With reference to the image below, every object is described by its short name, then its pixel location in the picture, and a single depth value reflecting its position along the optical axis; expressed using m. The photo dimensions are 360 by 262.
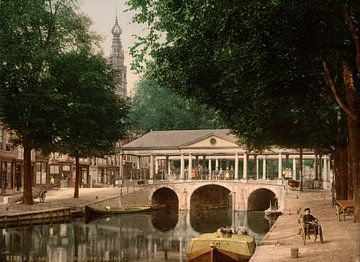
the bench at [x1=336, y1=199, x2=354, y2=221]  24.48
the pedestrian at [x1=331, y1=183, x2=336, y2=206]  34.39
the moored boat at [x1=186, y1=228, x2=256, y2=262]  20.45
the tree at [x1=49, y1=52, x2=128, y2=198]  40.03
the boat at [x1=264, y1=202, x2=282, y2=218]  45.75
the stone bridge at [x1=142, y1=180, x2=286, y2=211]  55.44
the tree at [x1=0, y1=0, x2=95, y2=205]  34.94
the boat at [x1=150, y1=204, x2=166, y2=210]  53.72
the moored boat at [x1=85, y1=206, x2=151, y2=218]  42.32
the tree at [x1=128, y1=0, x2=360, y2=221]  16.42
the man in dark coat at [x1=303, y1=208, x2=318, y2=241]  18.95
